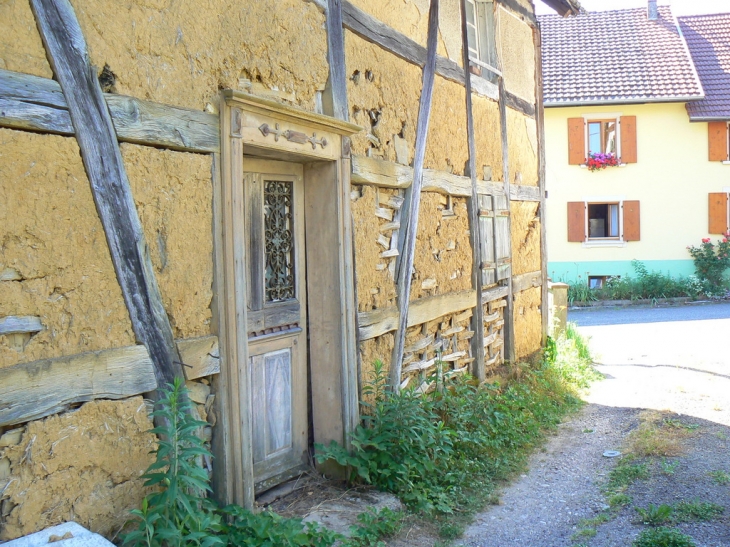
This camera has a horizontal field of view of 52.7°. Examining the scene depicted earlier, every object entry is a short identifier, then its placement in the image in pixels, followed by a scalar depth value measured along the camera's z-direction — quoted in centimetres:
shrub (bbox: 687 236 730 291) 1748
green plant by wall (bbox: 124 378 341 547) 297
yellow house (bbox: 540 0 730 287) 1789
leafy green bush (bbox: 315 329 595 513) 475
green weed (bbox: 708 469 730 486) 514
